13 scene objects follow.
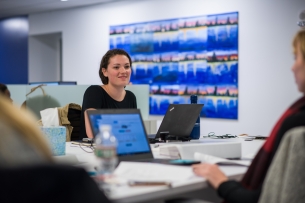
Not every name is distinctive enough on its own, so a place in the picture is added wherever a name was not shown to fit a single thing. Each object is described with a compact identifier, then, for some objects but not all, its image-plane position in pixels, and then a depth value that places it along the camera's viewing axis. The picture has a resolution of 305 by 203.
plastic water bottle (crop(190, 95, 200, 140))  3.23
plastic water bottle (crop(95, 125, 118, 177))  1.75
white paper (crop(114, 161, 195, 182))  1.80
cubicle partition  4.87
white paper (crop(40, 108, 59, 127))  3.62
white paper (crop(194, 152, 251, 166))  2.21
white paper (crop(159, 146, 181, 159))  2.35
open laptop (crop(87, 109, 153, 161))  2.17
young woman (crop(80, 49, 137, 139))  3.57
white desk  1.57
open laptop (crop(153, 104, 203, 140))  3.05
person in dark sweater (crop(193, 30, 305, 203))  1.62
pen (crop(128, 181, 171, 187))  1.69
